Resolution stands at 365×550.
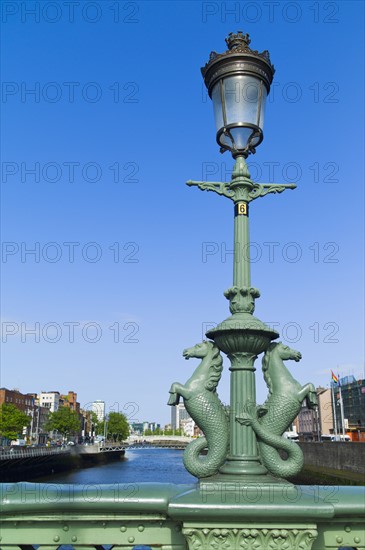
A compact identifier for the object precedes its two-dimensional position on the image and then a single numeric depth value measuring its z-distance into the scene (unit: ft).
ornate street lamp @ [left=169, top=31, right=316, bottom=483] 11.34
